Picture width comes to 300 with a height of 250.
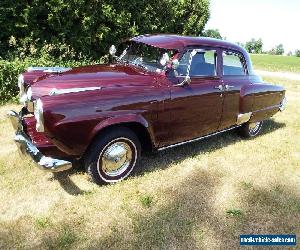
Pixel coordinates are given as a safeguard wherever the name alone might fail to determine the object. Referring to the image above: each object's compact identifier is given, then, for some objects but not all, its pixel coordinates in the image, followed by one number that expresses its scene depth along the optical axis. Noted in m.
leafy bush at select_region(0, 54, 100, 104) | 7.85
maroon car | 4.37
